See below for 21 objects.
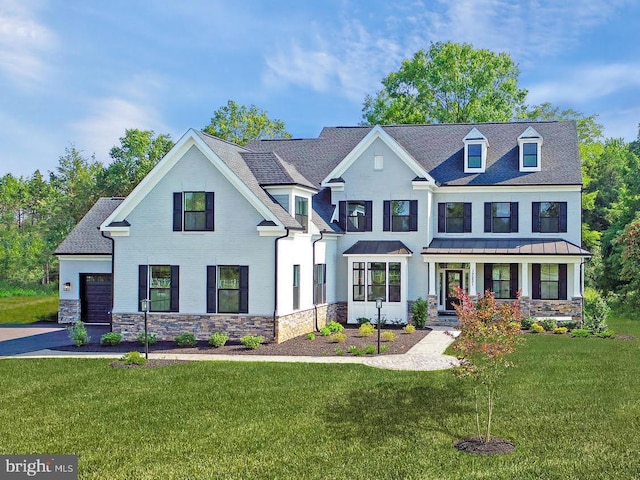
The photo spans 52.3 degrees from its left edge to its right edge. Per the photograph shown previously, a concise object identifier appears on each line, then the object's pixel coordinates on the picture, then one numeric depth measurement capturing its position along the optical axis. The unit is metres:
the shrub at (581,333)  24.16
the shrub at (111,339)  21.45
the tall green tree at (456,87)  44.50
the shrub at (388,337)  22.55
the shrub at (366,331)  23.81
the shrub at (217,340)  20.89
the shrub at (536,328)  25.55
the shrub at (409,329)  25.06
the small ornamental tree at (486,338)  10.59
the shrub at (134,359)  17.69
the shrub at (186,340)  21.16
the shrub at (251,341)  20.47
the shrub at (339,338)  22.12
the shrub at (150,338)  21.86
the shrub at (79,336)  21.31
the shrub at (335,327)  24.66
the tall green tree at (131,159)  47.53
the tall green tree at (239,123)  52.44
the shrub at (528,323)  26.59
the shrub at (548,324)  26.13
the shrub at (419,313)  26.77
